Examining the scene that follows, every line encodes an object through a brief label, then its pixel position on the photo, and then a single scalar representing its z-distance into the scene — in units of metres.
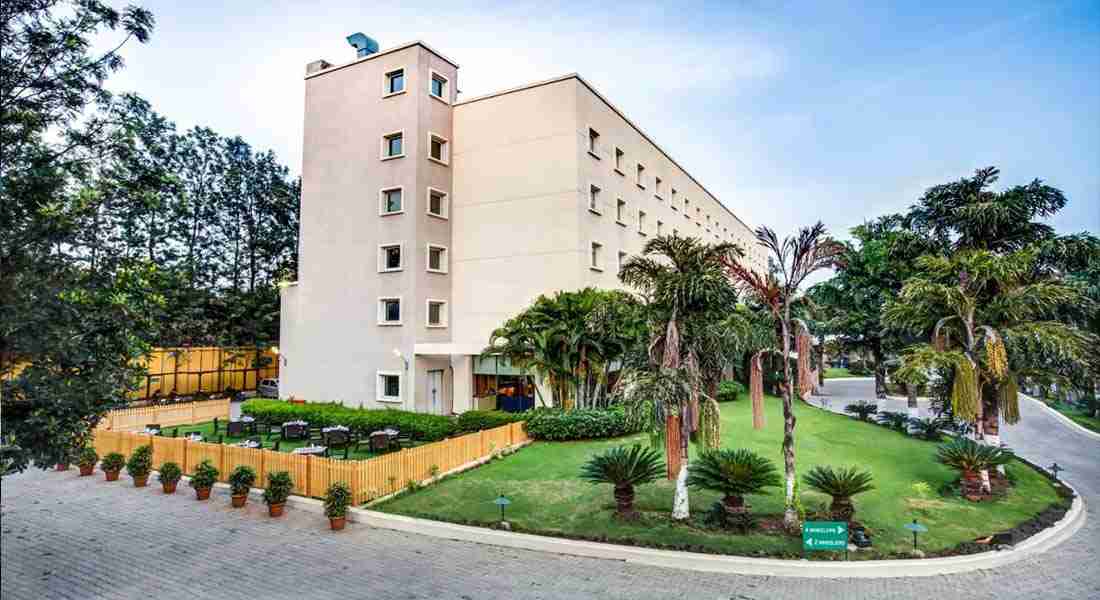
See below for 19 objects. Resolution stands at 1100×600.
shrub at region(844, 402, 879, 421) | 25.75
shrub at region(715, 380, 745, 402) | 30.92
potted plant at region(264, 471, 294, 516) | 12.71
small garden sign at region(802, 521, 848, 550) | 9.62
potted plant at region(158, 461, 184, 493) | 14.34
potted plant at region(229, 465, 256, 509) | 13.34
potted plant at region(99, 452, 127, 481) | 15.23
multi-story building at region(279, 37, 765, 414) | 25.20
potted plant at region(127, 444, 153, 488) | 14.80
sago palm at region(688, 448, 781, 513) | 11.09
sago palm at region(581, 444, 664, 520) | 11.75
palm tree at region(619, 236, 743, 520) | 11.20
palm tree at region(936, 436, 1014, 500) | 13.75
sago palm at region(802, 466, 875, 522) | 11.37
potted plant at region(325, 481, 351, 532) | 11.93
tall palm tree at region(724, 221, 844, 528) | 11.12
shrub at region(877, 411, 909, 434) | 22.87
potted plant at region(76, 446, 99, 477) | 15.09
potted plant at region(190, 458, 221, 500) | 13.80
